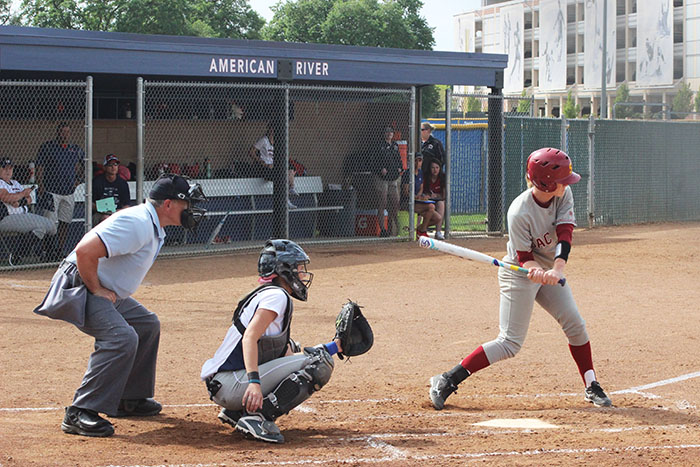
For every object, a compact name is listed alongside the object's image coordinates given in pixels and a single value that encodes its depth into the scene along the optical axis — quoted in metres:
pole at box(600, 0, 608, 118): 38.40
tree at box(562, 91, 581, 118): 57.38
